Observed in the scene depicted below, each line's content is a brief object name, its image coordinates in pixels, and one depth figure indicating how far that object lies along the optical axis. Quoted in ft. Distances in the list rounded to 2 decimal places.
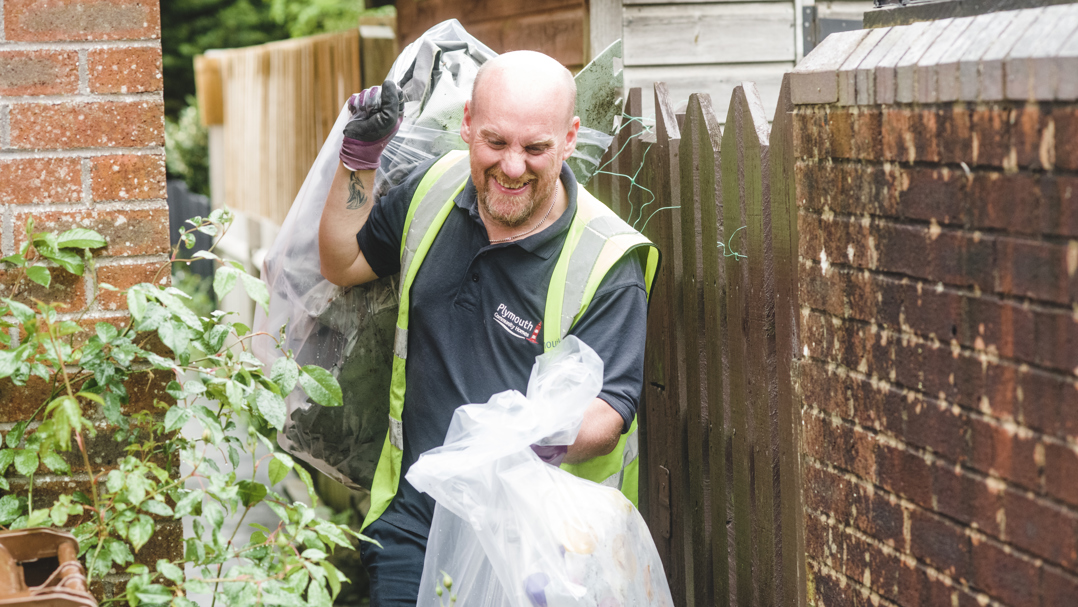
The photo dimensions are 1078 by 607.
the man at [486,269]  16.98
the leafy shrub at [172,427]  11.98
